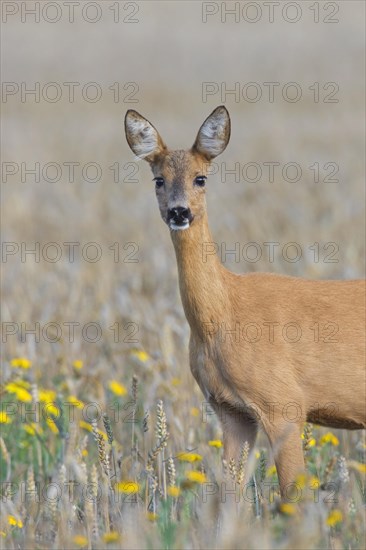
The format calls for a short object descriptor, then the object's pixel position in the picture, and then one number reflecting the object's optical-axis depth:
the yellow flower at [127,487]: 10.70
